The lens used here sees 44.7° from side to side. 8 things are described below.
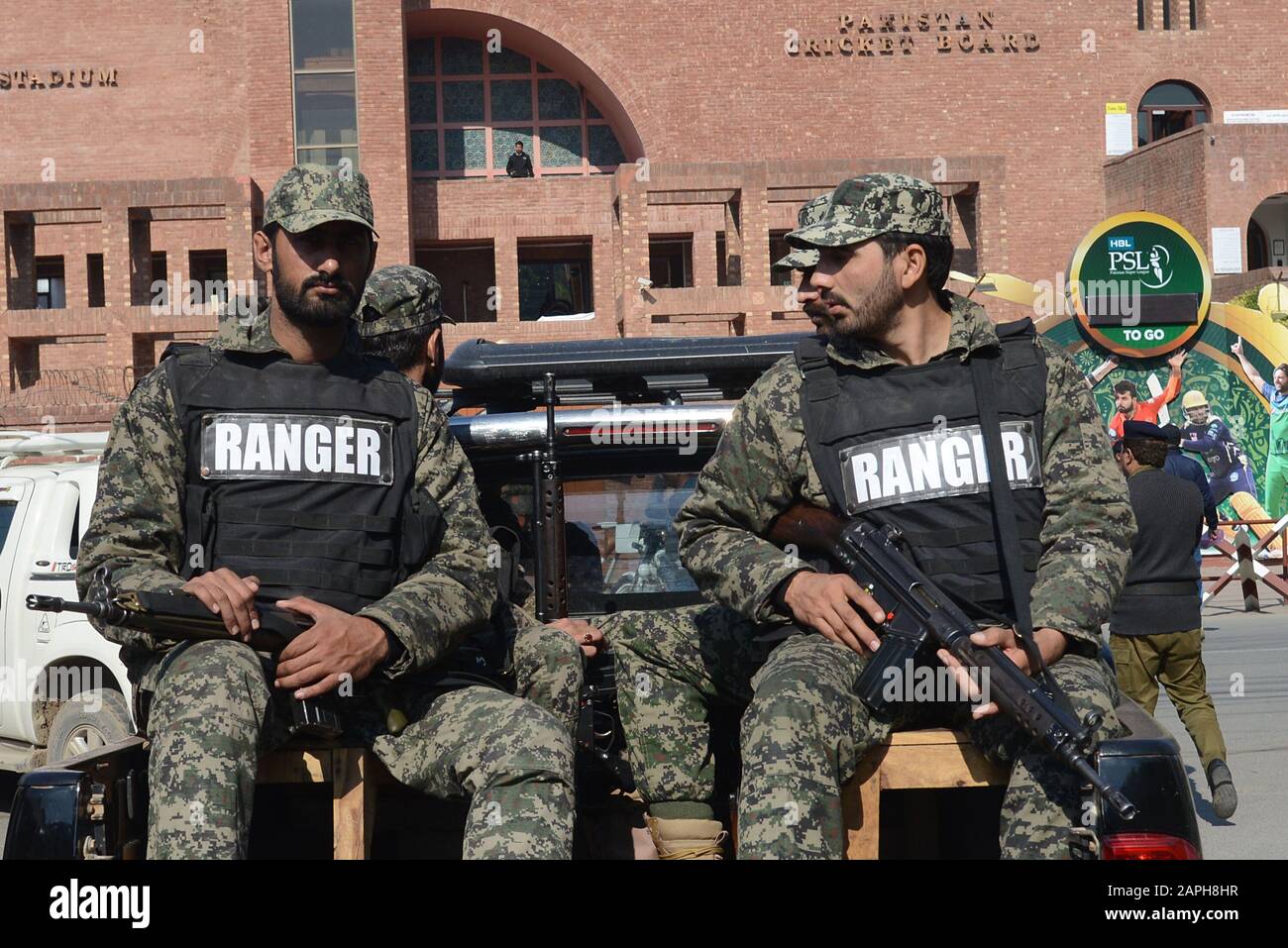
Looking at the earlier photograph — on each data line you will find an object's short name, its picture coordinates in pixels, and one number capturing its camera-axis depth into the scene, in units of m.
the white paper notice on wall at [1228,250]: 37.28
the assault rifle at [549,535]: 4.85
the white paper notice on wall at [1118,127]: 40.18
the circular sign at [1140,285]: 25.55
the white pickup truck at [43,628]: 8.83
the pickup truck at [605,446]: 4.83
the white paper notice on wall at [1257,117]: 41.59
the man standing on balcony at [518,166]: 39.59
